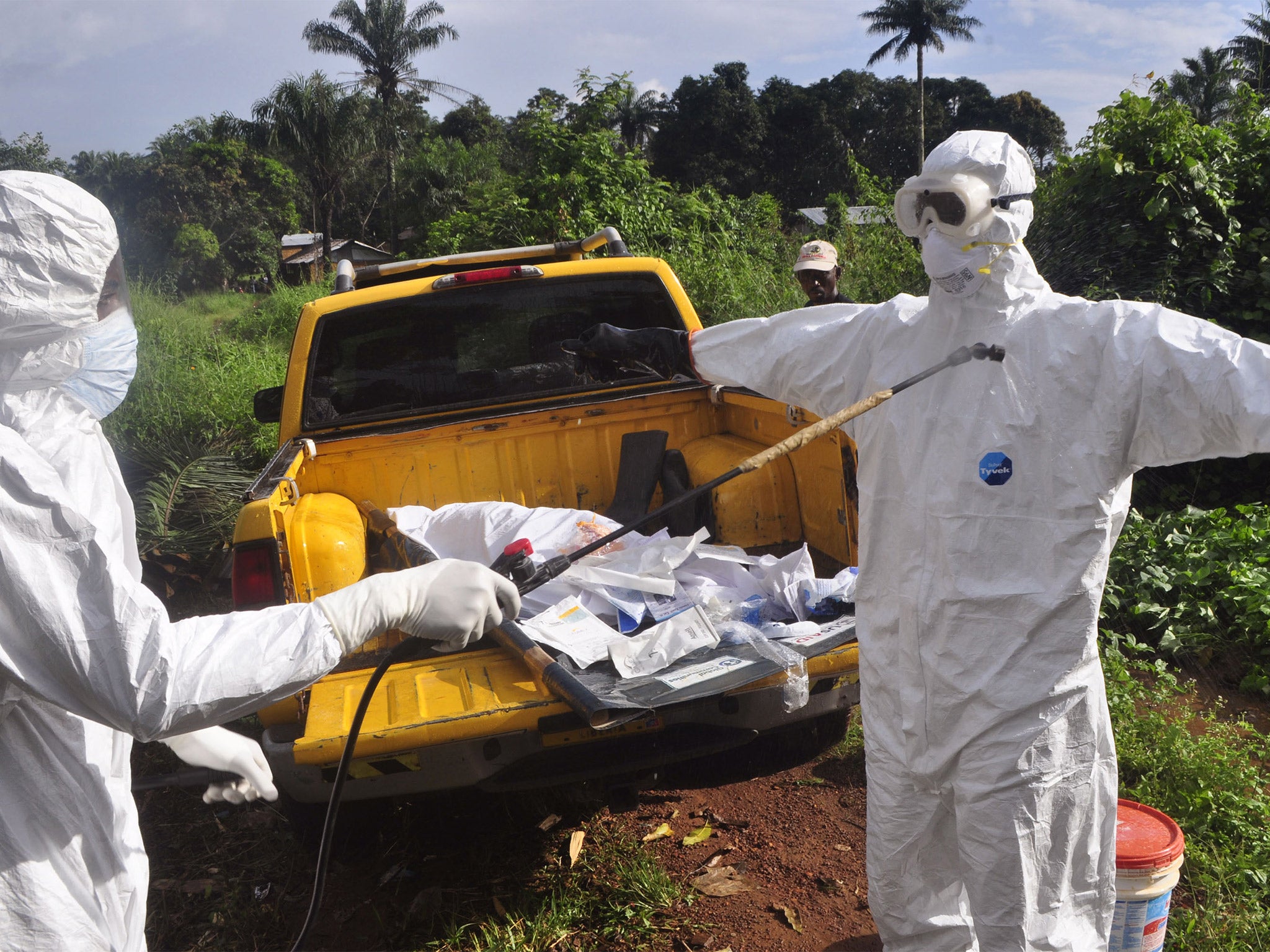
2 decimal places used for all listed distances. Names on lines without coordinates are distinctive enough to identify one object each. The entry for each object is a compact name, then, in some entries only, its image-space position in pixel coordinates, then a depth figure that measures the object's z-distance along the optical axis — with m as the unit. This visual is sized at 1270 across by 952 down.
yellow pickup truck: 3.36
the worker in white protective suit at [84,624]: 1.27
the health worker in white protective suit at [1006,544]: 2.02
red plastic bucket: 2.26
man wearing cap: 5.23
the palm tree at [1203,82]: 39.56
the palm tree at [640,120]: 53.06
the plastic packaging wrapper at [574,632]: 2.78
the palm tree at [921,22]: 53.38
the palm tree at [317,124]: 38.12
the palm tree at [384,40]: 42.19
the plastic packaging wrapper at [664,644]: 2.71
